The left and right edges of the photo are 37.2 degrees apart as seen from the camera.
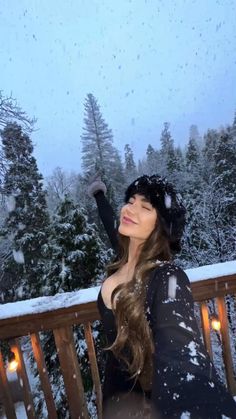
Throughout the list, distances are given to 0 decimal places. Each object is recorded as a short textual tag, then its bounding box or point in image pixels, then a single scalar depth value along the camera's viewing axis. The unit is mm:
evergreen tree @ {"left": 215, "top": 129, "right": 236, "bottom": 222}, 16703
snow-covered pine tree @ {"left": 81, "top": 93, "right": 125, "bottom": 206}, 27641
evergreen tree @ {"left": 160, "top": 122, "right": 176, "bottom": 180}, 23720
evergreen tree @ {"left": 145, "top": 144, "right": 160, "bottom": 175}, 29016
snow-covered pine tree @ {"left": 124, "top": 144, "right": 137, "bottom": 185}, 31266
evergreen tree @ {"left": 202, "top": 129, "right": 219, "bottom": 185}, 20938
